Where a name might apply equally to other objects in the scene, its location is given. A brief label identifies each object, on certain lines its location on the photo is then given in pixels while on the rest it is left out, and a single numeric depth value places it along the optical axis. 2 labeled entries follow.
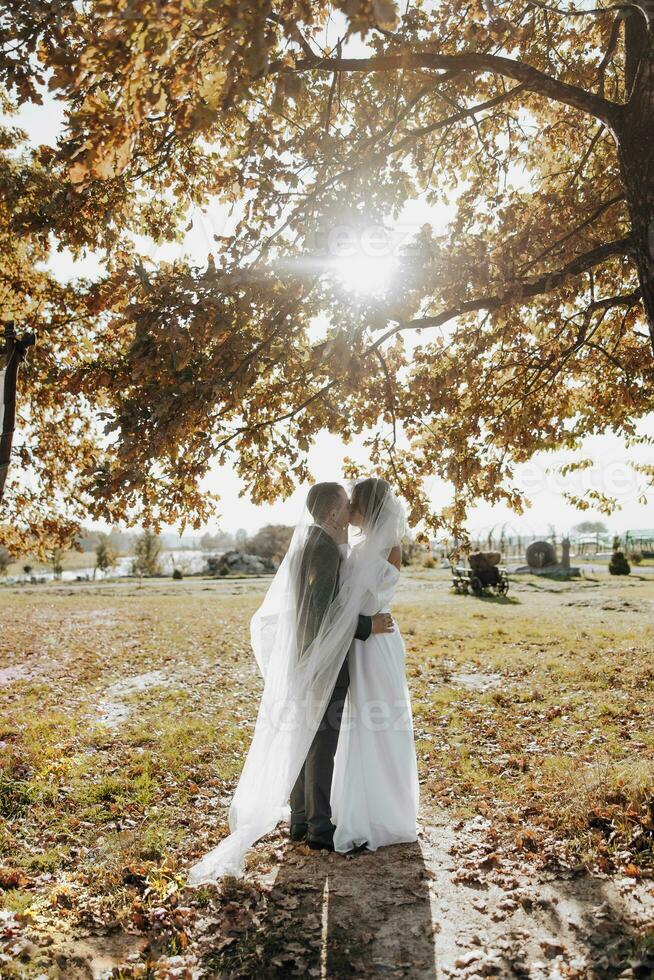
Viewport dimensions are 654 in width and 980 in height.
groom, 4.75
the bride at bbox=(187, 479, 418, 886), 4.66
